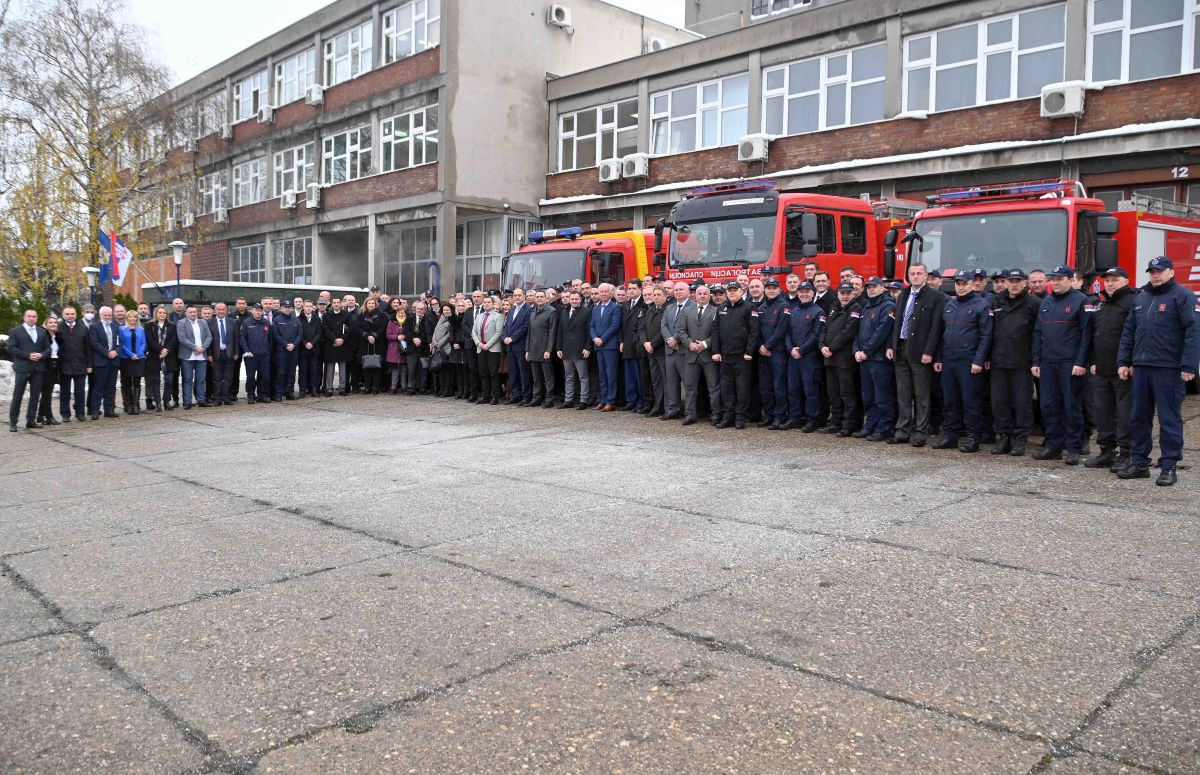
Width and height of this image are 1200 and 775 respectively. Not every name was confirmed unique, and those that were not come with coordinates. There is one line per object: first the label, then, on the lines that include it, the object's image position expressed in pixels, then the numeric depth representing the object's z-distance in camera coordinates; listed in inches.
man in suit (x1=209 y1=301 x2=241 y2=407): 662.5
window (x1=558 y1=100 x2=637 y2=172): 1133.7
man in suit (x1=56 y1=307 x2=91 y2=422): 577.9
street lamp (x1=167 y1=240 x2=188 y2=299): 987.9
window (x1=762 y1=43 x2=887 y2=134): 889.5
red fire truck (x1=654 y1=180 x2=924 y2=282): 540.7
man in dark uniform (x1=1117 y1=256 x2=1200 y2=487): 330.6
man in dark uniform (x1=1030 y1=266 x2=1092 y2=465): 372.8
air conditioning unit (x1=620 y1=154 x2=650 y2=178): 1075.9
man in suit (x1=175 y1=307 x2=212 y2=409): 643.5
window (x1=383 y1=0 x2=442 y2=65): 1176.8
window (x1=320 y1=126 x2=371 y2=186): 1317.7
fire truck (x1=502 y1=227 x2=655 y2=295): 658.8
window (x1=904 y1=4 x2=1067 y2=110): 775.7
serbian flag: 962.8
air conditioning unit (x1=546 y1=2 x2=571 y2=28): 1230.9
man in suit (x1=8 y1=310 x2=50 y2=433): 553.3
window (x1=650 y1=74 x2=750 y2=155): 1011.9
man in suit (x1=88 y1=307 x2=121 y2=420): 592.7
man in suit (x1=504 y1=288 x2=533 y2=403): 617.6
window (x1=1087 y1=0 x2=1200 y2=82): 698.8
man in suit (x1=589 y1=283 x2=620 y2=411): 565.6
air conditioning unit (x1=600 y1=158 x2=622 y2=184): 1102.4
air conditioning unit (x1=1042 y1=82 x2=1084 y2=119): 730.8
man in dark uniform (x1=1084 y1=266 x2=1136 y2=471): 356.5
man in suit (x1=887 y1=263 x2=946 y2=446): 414.3
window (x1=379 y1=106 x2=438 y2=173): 1183.6
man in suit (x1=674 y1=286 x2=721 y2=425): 502.3
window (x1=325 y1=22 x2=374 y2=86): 1315.2
